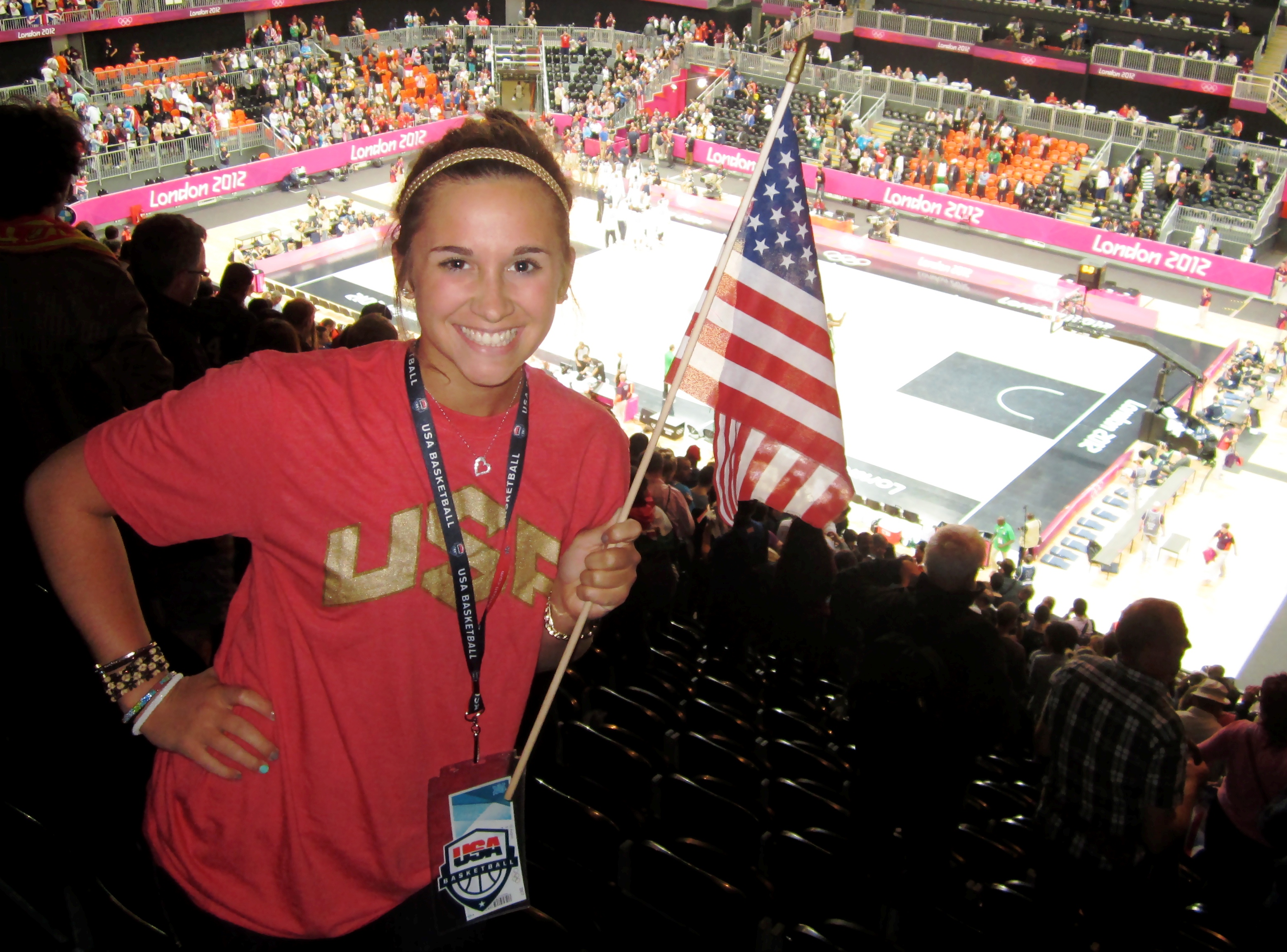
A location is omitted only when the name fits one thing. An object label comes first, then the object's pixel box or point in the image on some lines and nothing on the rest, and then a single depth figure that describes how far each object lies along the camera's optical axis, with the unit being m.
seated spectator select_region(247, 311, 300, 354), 5.36
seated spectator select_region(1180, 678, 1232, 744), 5.99
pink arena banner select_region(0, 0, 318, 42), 25.72
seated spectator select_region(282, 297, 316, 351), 6.90
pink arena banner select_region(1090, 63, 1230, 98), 27.53
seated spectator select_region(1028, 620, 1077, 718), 5.93
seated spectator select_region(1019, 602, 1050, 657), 8.02
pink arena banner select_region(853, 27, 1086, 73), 30.22
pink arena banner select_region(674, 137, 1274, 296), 23.97
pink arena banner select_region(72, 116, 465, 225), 22.31
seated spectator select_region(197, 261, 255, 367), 5.29
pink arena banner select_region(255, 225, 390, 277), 23.14
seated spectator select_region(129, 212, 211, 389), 4.27
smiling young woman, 1.67
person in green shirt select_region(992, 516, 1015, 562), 14.98
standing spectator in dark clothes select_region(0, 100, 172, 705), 2.68
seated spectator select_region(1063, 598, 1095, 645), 9.26
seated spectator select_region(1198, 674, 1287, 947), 4.18
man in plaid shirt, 3.40
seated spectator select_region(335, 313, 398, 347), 5.11
